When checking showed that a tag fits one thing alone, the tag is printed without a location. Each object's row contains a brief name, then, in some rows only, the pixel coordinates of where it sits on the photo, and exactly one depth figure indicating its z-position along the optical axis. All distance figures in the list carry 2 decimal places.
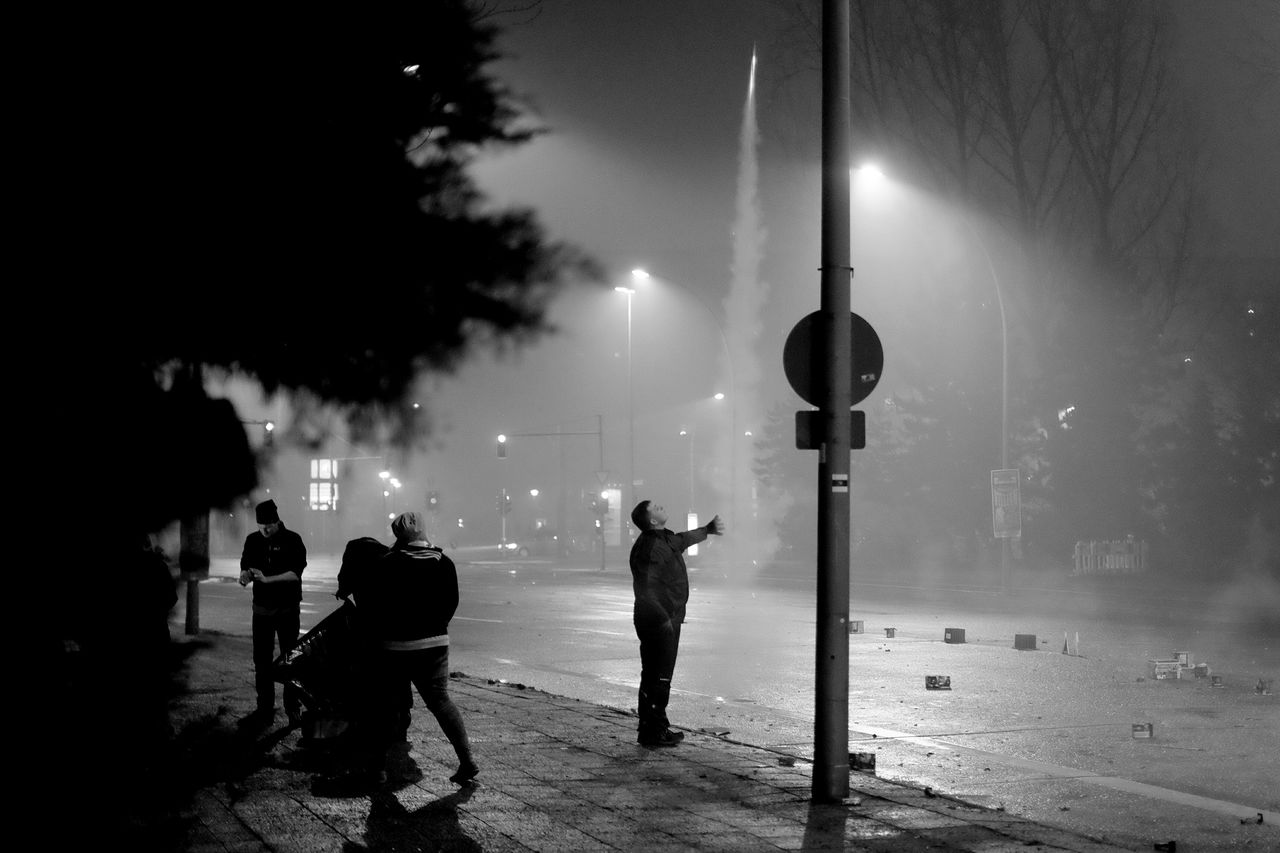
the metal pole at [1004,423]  31.39
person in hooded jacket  7.66
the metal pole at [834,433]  7.43
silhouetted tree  4.91
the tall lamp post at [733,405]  45.22
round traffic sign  7.87
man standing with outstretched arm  9.22
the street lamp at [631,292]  41.15
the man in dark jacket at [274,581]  10.35
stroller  8.39
